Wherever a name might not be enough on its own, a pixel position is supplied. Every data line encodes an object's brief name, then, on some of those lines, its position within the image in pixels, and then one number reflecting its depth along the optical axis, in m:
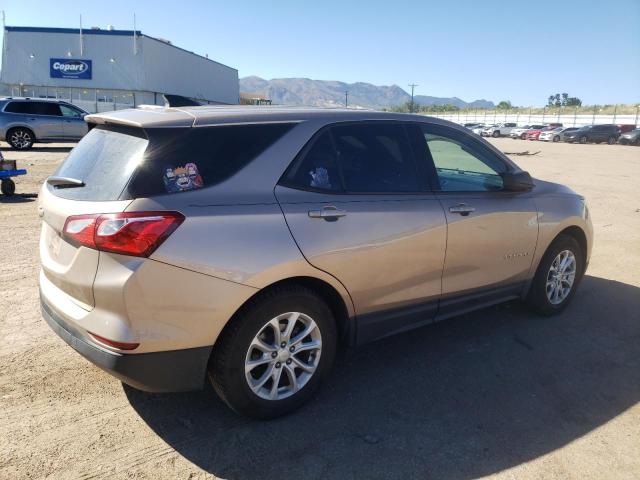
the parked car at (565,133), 48.88
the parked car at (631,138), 45.06
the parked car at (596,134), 47.65
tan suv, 2.58
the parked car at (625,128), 49.97
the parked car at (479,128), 62.73
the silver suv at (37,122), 18.61
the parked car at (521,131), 57.63
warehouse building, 41.66
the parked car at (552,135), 50.31
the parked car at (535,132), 54.14
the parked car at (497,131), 61.69
